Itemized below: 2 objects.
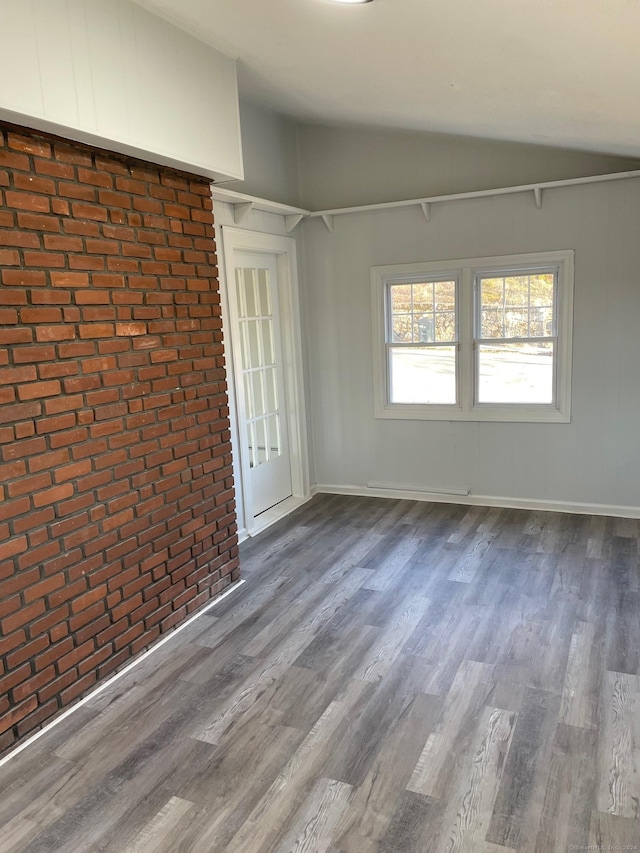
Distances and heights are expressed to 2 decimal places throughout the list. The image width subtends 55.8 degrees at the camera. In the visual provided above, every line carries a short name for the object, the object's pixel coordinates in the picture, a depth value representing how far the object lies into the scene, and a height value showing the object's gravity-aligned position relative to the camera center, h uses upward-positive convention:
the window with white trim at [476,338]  4.55 -0.23
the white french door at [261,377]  4.50 -0.46
